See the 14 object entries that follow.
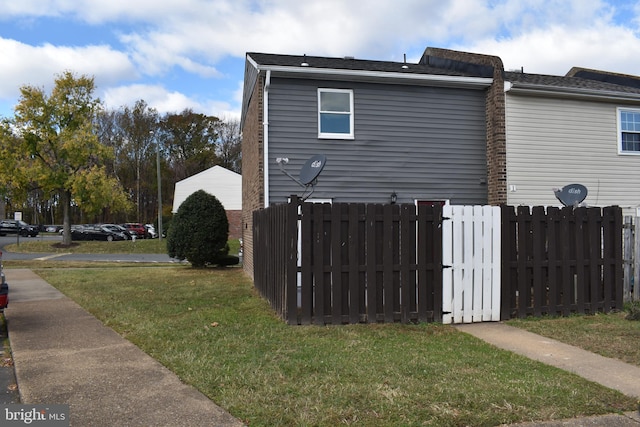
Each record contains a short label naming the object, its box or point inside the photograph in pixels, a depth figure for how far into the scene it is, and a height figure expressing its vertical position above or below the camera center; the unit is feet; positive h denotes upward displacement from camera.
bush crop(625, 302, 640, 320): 25.79 -4.90
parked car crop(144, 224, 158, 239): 155.33 -4.10
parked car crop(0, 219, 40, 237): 157.28 -2.76
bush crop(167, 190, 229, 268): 53.57 -1.20
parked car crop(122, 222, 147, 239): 152.25 -3.04
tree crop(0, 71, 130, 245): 95.76 +13.73
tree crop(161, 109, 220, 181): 199.52 +30.89
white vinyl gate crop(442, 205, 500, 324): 25.18 -2.31
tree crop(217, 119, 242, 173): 205.16 +28.81
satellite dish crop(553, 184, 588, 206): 33.94 +1.37
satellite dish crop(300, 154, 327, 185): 30.18 +2.92
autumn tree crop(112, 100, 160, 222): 192.54 +27.03
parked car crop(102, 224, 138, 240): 136.98 -2.95
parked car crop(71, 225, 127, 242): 133.59 -3.79
